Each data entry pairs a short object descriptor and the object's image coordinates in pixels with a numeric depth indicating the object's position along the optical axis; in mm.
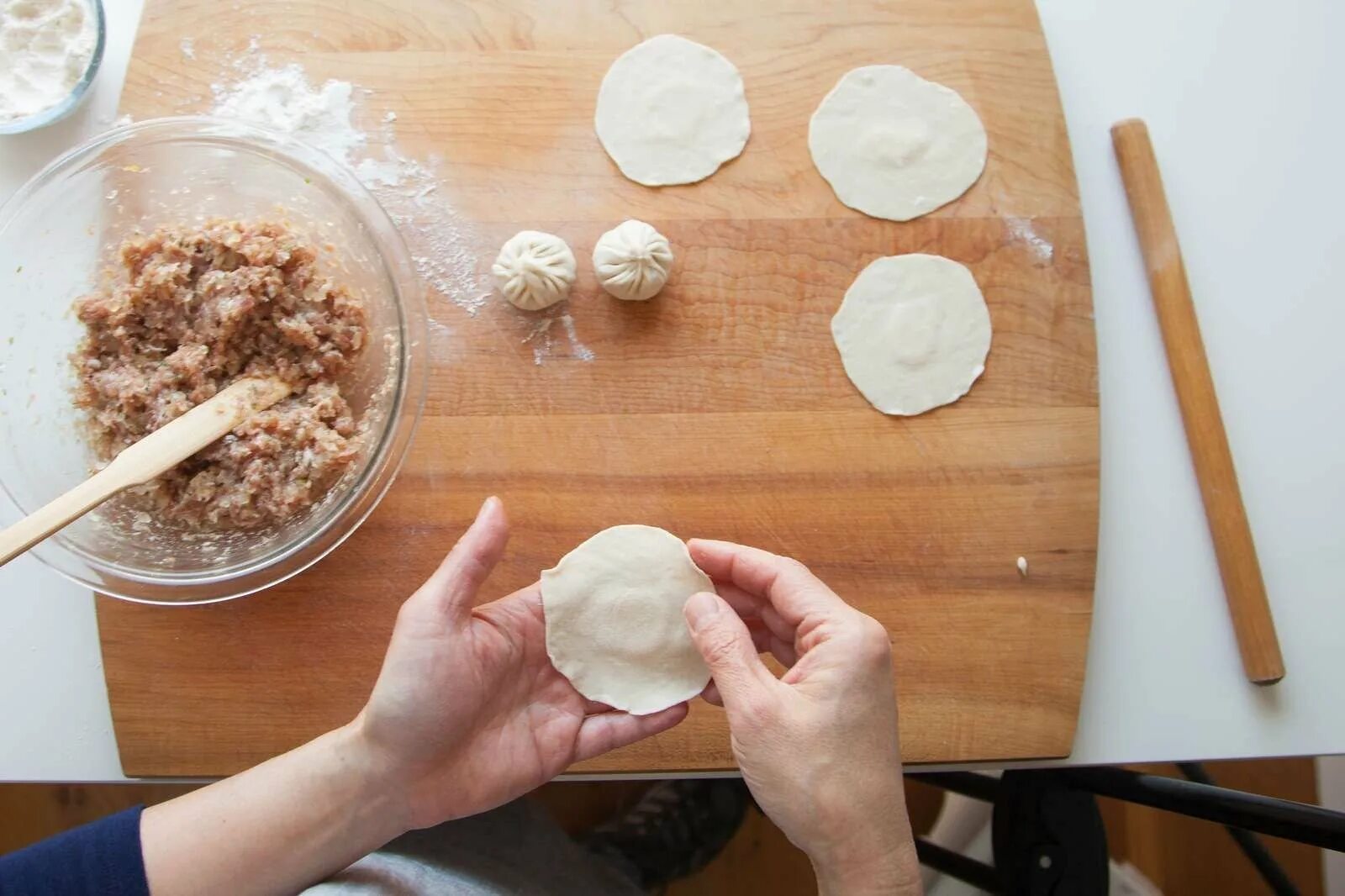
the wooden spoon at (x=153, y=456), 521
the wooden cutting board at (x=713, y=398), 601
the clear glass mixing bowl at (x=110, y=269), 575
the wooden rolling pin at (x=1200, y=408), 612
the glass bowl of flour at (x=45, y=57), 609
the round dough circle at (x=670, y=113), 628
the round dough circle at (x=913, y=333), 619
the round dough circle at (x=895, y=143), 631
